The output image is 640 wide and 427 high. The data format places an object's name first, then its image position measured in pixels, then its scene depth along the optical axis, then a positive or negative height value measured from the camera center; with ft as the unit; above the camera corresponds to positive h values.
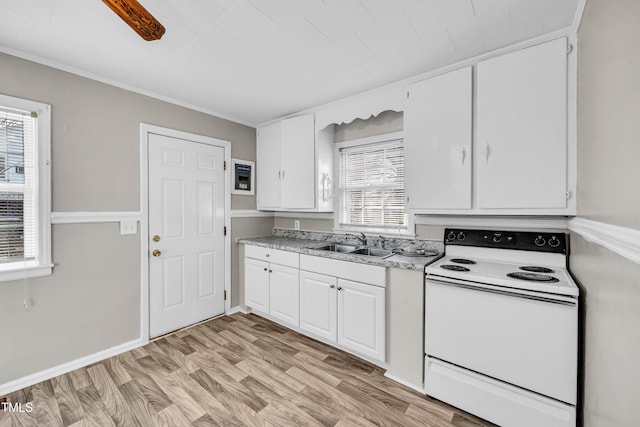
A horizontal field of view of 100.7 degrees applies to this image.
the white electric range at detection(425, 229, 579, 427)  4.68 -2.37
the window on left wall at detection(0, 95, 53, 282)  6.23 +0.52
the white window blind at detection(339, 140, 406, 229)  8.98 +0.96
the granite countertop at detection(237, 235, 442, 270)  6.61 -1.24
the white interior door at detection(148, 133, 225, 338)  8.76 -0.79
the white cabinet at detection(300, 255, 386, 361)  6.97 -2.75
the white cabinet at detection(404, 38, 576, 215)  5.41 +1.73
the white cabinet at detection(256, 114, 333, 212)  9.63 +1.75
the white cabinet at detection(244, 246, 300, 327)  8.92 -2.62
